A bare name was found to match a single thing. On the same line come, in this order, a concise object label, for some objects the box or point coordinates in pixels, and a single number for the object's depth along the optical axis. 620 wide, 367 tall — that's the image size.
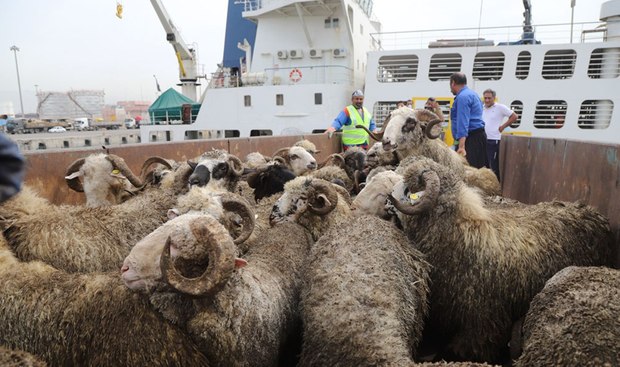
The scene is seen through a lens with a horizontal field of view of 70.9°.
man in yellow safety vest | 8.08
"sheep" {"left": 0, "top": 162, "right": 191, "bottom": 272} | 3.26
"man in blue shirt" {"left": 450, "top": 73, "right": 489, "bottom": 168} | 6.12
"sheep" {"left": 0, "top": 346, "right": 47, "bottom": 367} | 1.89
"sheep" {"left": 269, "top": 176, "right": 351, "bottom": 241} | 4.16
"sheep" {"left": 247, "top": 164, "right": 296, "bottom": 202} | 5.59
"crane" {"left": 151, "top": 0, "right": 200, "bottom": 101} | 22.69
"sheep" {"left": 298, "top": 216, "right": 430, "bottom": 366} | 2.29
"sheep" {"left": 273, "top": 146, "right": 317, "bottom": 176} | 6.75
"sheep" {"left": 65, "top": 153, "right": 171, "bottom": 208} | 4.91
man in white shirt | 7.18
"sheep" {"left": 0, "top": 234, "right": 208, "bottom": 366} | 2.35
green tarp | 20.84
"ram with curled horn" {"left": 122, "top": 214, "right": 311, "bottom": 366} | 2.27
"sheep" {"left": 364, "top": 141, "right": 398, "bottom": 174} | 5.73
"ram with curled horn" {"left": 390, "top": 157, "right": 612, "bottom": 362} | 3.11
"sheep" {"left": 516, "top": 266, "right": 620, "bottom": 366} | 2.02
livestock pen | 3.64
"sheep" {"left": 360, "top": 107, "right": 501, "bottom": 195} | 5.61
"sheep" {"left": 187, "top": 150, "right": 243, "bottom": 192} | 4.58
